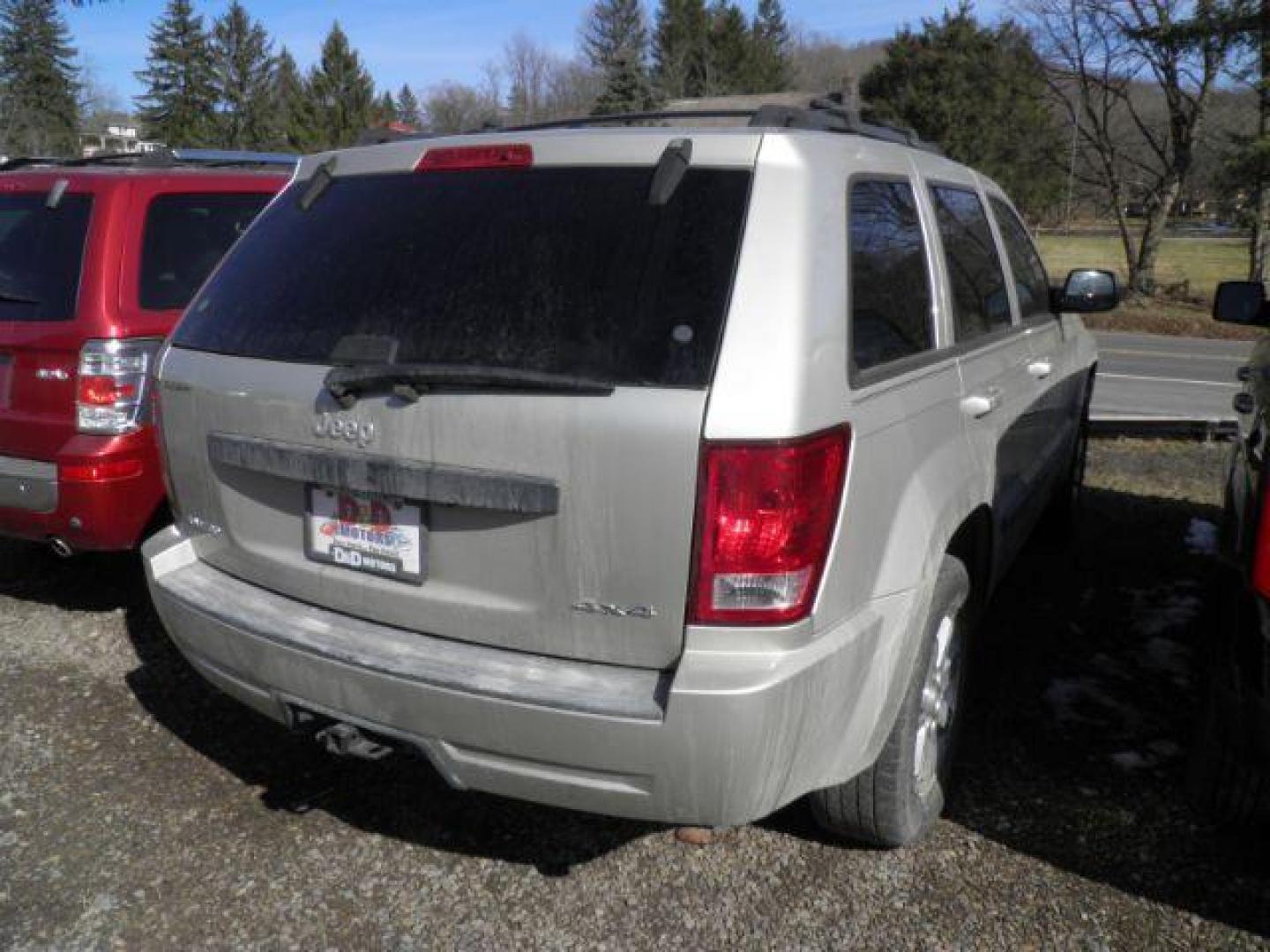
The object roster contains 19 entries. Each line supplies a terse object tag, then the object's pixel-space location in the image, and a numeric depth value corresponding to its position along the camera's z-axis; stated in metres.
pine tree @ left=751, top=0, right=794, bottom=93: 48.22
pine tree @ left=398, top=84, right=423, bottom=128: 72.29
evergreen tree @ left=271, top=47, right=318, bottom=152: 47.25
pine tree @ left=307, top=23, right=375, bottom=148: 48.47
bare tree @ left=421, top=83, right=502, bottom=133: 59.55
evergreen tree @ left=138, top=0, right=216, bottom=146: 54.47
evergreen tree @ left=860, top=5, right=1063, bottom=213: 31.44
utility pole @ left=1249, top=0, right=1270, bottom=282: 18.78
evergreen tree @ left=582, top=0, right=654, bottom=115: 42.62
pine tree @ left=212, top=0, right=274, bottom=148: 54.88
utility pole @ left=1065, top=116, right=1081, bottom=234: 24.07
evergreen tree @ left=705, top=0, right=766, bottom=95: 47.69
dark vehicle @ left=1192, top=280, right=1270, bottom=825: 2.31
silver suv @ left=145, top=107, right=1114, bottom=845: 2.13
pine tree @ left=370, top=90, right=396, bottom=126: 49.31
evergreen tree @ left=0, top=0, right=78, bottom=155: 45.81
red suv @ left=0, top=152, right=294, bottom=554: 4.13
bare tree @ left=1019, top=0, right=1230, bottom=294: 20.50
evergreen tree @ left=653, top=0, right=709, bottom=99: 47.88
